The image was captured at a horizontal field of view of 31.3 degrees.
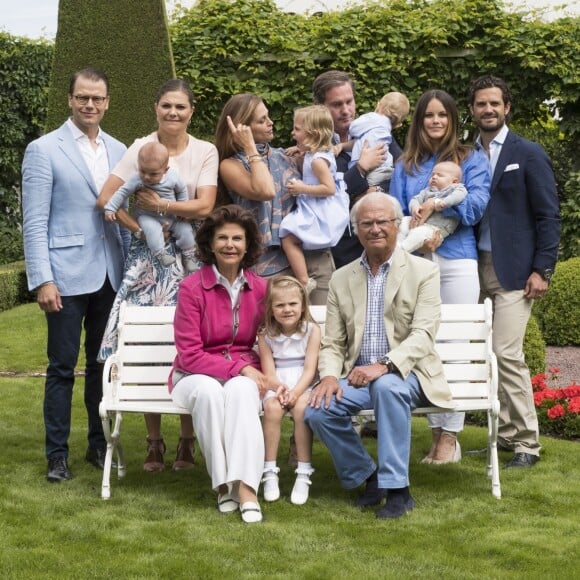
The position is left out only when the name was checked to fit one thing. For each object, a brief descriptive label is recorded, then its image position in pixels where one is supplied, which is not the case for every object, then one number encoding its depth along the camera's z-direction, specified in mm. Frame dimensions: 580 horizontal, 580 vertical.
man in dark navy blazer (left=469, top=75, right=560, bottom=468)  5609
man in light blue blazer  5336
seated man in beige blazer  4770
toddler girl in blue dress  5527
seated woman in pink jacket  4773
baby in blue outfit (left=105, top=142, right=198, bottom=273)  5168
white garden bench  5160
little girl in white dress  4969
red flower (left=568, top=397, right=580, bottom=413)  6605
